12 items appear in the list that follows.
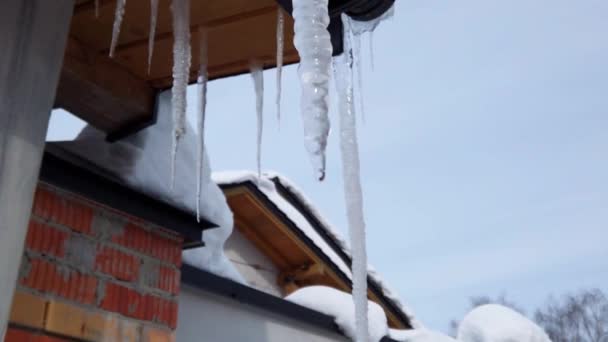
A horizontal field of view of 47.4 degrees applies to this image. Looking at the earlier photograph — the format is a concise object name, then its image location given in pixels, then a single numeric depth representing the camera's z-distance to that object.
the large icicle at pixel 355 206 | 1.43
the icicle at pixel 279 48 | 1.74
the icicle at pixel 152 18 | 1.67
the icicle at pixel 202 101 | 1.91
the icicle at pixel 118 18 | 1.67
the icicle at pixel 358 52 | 1.71
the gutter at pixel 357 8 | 1.47
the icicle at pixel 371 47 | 1.71
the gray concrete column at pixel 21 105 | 1.39
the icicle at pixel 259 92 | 1.95
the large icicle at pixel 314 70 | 1.14
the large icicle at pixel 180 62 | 1.72
